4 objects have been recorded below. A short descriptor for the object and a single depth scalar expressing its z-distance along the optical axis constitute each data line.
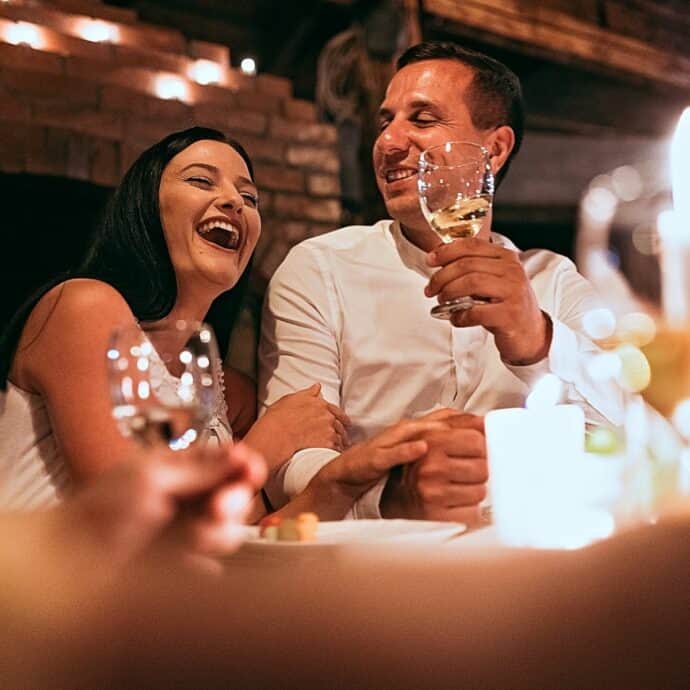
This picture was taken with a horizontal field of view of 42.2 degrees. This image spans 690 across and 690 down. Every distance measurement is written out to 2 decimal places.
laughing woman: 1.38
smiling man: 1.86
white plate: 0.77
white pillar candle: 0.92
